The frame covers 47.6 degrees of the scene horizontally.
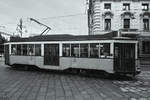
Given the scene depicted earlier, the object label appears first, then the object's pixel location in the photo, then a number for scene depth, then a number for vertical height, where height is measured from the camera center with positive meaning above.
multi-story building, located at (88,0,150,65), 25.67 +5.10
